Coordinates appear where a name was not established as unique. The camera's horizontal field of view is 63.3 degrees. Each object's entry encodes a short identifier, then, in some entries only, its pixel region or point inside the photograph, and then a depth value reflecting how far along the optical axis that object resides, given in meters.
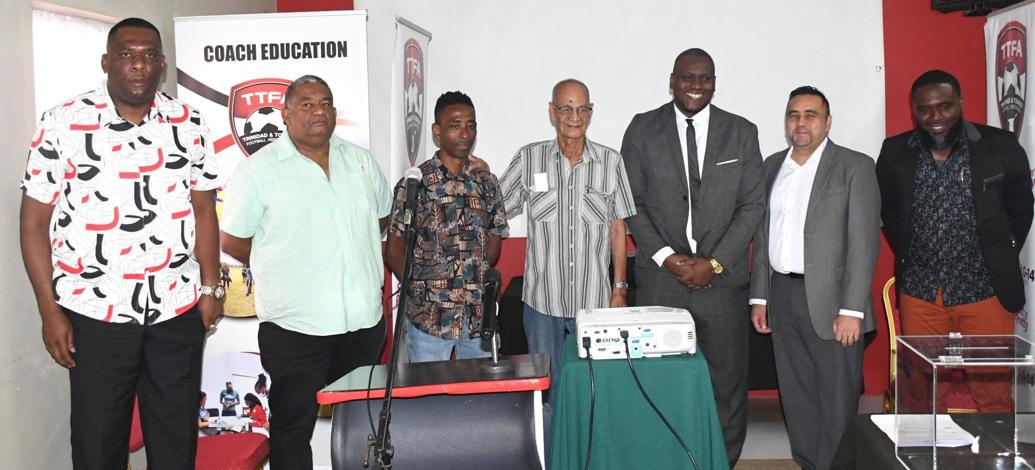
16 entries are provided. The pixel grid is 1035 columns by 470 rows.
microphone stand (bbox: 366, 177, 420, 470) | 2.05
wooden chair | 4.07
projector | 2.76
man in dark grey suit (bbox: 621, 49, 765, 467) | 3.64
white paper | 2.08
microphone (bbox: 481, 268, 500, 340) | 2.28
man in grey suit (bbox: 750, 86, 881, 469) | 3.57
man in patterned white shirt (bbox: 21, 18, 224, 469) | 2.65
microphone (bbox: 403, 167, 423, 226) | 2.18
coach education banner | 4.00
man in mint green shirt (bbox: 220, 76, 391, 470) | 3.08
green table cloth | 2.72
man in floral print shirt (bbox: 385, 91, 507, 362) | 3.45
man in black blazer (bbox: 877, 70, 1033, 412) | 3.54
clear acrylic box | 2.03
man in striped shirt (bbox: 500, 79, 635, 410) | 3.60
